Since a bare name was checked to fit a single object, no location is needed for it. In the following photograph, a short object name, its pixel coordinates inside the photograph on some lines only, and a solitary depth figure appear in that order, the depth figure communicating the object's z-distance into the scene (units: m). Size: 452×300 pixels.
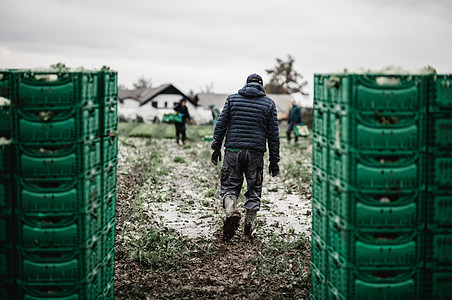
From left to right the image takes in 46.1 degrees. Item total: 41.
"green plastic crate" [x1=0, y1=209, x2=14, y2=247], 4.92
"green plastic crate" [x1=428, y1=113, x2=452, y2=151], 4.73
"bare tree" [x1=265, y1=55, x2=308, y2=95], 89.50
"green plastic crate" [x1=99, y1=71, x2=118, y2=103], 5.34
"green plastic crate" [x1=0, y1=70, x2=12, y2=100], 4.87
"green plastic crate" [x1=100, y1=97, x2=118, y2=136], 5.39
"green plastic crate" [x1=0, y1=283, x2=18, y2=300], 5.04
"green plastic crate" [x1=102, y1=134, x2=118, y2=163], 5.43
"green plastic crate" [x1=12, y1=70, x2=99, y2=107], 4.79
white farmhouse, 84.50
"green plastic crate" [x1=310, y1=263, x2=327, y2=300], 5.42
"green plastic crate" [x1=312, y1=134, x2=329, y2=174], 5.27
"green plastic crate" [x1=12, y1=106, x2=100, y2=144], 4.80
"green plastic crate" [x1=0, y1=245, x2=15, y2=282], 4.97
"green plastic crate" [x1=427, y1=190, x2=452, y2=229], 4.81
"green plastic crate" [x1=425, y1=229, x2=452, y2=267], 4.86
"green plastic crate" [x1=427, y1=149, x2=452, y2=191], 4.77
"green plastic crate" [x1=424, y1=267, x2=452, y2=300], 4.90
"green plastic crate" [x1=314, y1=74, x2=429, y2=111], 4.62
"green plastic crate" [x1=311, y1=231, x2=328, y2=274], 5.38
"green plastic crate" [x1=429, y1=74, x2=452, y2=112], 4.68
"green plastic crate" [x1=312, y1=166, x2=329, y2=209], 5.29
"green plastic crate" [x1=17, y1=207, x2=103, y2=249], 4.89
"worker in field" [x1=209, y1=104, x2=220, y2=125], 24.30
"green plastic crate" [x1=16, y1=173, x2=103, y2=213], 4.86
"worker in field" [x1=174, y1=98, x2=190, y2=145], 22.54
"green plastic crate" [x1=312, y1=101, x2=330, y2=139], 5.21
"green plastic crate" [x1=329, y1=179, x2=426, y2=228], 4.72
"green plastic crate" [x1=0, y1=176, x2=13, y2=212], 4.91
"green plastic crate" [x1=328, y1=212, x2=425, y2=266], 4.75
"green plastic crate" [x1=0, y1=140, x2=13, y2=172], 4.86
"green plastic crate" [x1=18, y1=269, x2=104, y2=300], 4.98
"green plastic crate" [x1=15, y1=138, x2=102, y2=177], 4.83
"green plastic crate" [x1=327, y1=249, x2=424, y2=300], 4.79
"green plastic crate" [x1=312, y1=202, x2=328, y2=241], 5.34
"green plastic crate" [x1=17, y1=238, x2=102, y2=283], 4.95
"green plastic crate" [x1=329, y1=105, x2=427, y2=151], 4.64
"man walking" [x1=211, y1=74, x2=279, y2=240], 8.17
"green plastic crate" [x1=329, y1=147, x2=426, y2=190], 4.67
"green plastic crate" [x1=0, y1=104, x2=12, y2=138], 4.88
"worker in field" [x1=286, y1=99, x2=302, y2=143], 25.39
